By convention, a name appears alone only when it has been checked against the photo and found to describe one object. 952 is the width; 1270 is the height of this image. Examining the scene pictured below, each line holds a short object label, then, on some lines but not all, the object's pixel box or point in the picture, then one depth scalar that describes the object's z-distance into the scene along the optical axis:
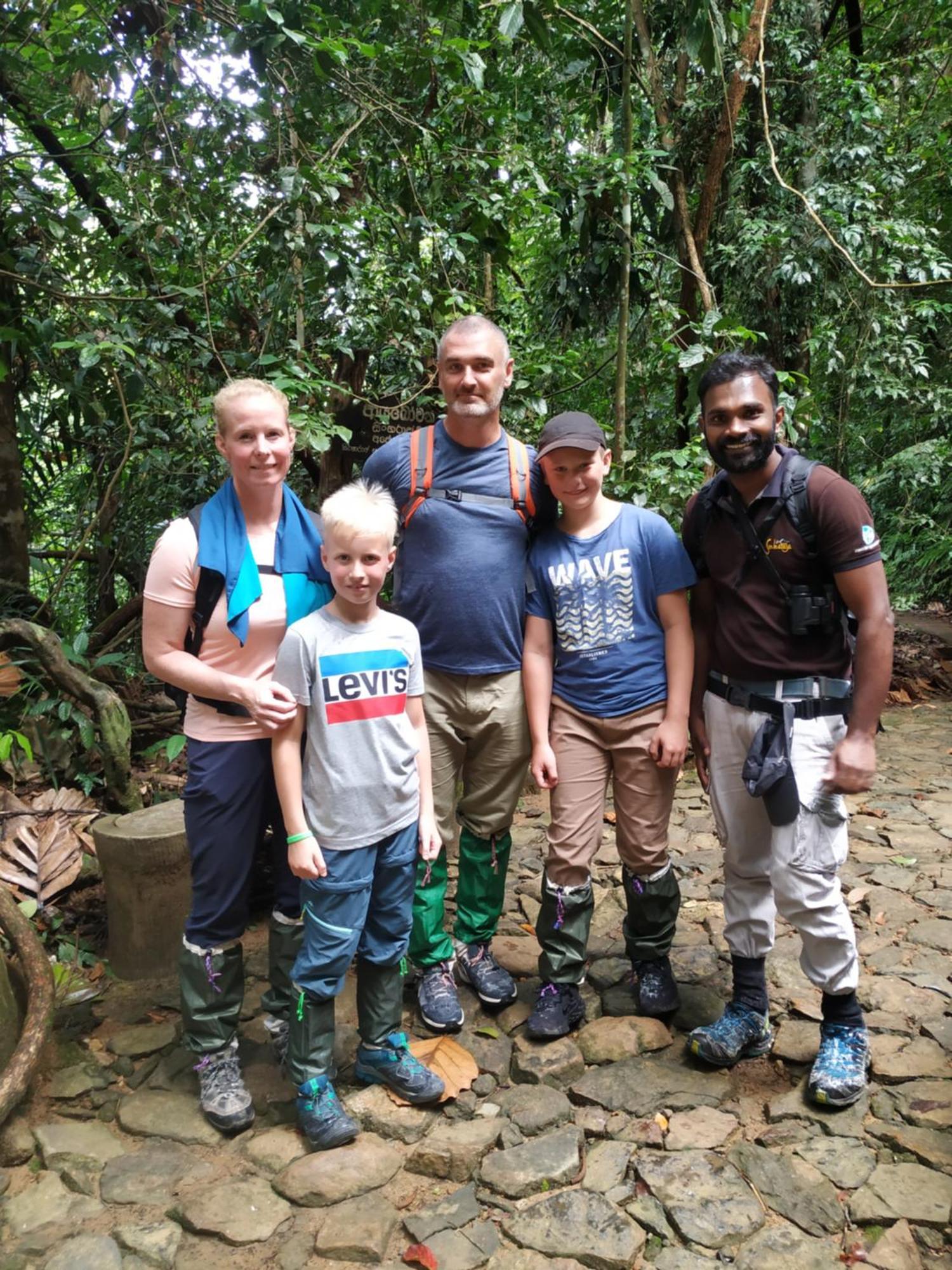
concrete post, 3.63
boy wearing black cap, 3.00
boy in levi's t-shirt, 2.57
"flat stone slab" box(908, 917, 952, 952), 3.78
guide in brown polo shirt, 2.58
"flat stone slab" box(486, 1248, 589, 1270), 2.21
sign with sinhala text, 5.04
